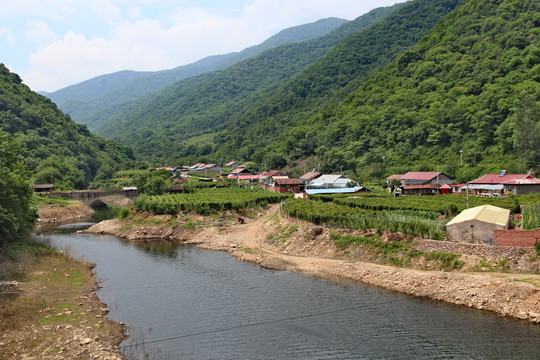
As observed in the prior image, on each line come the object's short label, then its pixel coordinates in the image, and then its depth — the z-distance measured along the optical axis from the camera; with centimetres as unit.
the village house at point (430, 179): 8512
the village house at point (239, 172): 13864
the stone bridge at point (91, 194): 10289
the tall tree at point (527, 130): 8350
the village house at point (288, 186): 10050
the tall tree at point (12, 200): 4006
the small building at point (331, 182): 9338
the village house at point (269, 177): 11446
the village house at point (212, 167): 16362
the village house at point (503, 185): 6669
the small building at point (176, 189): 9851
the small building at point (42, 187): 10269
